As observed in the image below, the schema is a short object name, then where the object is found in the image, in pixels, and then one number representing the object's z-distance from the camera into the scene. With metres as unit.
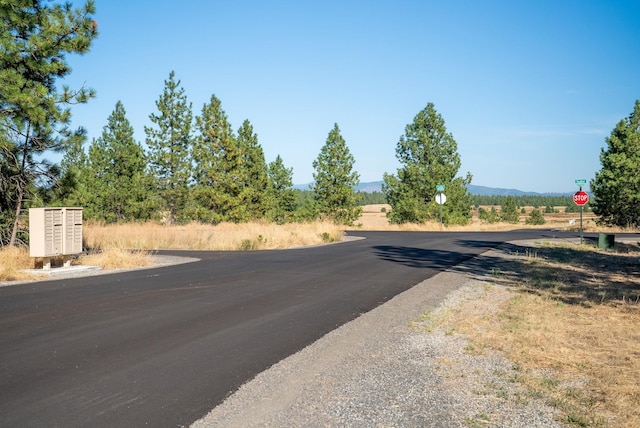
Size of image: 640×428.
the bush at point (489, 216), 84.06
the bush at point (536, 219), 77.50
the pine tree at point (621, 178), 36.56
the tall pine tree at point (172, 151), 45.22
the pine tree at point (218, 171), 38.78
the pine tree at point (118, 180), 35.88
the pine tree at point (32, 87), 14.34
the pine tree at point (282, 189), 52.44
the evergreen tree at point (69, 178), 16.12
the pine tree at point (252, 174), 40.72
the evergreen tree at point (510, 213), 82.44
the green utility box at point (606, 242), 21.67
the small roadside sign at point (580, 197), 24.26
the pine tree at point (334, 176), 45.94
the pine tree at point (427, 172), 44.19
